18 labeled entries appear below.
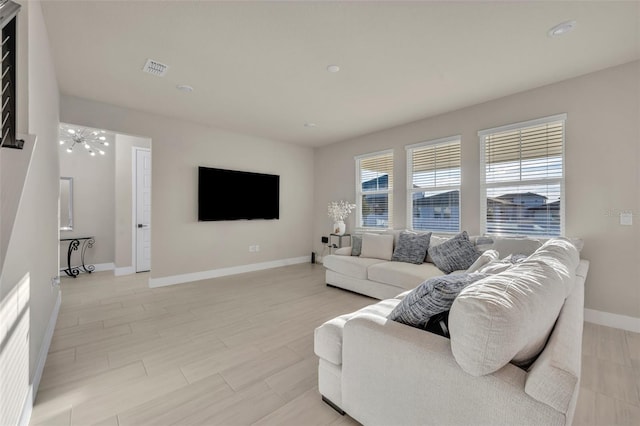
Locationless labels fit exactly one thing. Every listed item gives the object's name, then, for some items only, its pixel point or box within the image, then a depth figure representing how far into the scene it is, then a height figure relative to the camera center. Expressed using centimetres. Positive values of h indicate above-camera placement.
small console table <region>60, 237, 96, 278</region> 503 -72
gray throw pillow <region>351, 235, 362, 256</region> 446 -52
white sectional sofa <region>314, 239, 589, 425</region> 93 -57
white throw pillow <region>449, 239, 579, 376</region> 96 -38
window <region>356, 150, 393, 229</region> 506 +43
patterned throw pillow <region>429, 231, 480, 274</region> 329 -49
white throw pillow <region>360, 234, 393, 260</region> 418 -50
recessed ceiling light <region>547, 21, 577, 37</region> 224 +151
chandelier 510 +134
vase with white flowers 549 -2
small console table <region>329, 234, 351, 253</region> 553 -52
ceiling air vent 282 +149
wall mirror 515 +15
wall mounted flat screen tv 481 +33
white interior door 531 +6
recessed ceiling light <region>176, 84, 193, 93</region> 332 +149
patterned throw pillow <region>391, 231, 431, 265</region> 385 -48
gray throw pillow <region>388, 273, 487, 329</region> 129 -41
